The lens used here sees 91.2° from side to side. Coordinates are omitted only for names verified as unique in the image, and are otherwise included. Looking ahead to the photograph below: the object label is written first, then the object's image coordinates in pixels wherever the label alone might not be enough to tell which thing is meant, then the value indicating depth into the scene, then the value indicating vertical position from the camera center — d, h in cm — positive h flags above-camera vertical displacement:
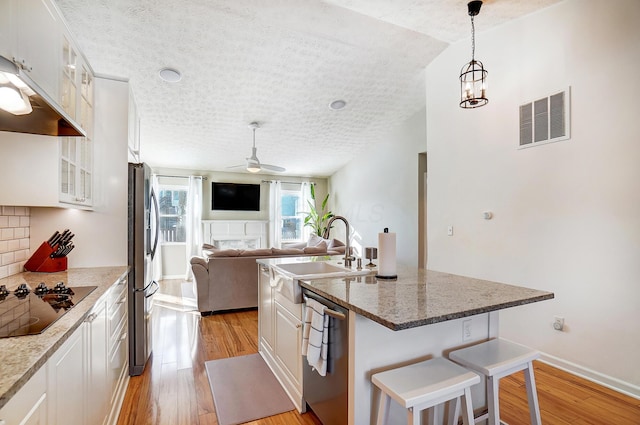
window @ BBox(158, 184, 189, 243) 672 +4
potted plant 782 -7
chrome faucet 236 -29
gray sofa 409 -86
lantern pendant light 258 +106
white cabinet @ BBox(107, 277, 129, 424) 182 -87
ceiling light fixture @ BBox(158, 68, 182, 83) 345 +156
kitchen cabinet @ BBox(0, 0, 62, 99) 122 +77
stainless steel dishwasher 156 -85
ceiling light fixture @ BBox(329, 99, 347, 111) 459 +163
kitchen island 132 -43
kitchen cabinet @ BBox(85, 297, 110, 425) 142 -73
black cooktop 112 -40
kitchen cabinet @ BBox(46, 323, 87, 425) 103 -62
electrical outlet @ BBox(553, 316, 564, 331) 263 -91
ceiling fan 459 +73
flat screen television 704 +40
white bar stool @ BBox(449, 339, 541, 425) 146 -70
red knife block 205 -31
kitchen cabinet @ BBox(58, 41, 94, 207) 180 +57
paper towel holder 194 -39
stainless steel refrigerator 253 -42
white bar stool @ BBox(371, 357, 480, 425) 121 -70
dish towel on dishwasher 169 -68
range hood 114 +48
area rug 209 -132
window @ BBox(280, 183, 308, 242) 788 +8
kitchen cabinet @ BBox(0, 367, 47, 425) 77 -51
